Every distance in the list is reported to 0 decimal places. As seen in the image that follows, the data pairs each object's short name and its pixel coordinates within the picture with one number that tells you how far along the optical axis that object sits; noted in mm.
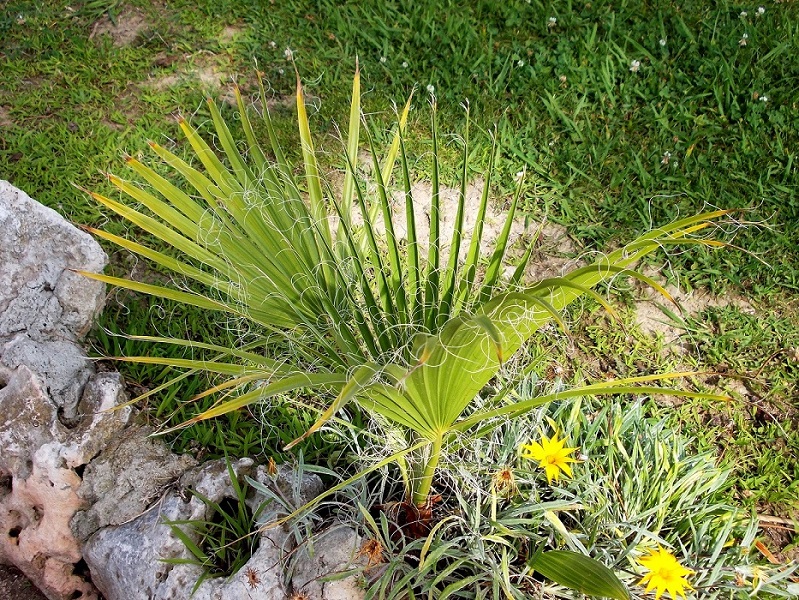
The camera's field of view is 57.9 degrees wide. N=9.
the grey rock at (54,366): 2117
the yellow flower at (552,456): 1813
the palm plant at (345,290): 1350
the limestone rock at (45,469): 2025
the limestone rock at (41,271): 2289
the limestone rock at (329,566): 1806
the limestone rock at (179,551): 1816
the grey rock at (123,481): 2043
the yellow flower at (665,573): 1654
